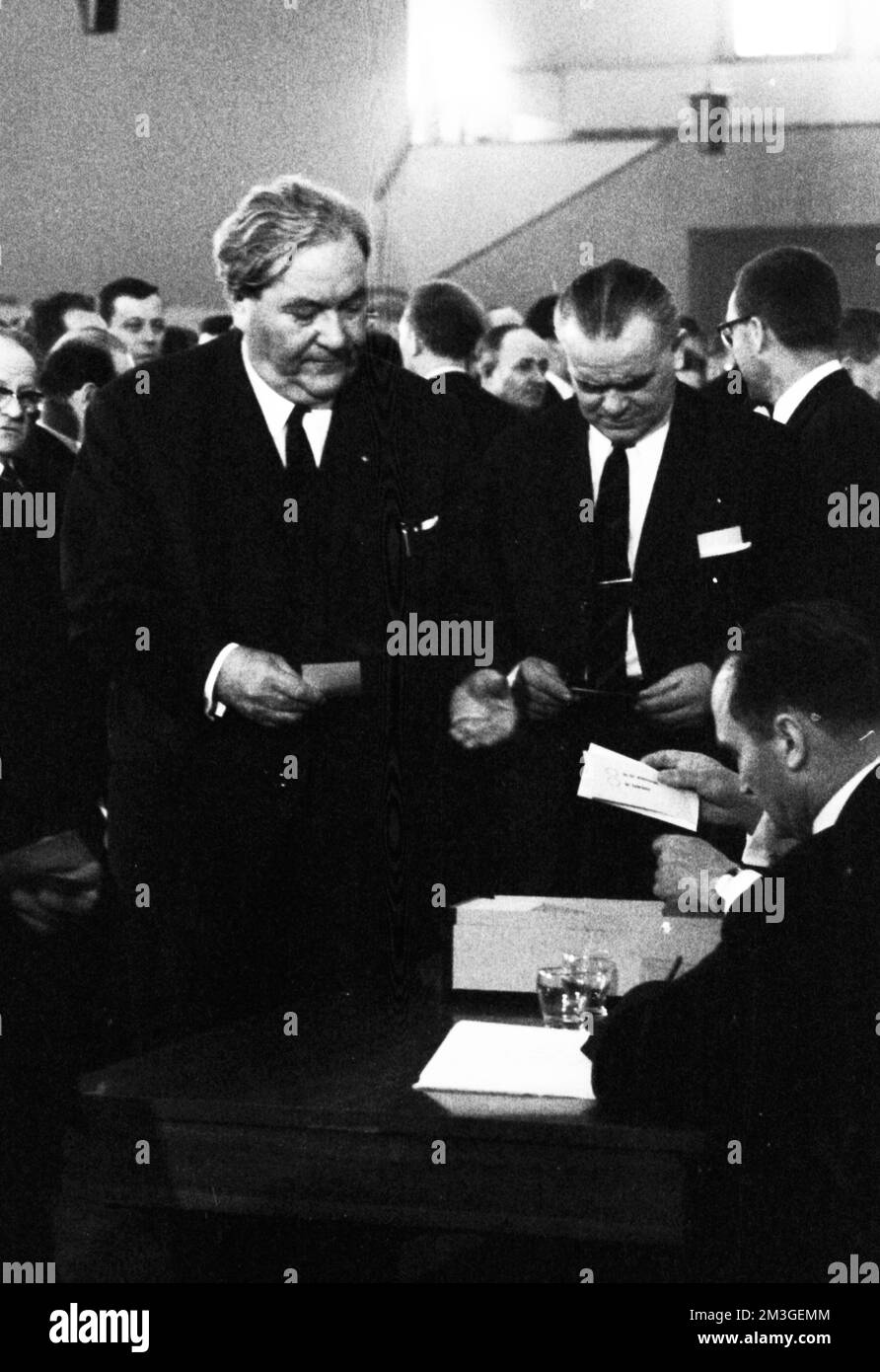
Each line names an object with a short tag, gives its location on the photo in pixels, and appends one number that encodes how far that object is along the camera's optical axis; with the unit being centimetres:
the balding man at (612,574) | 263
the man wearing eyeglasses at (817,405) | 271
